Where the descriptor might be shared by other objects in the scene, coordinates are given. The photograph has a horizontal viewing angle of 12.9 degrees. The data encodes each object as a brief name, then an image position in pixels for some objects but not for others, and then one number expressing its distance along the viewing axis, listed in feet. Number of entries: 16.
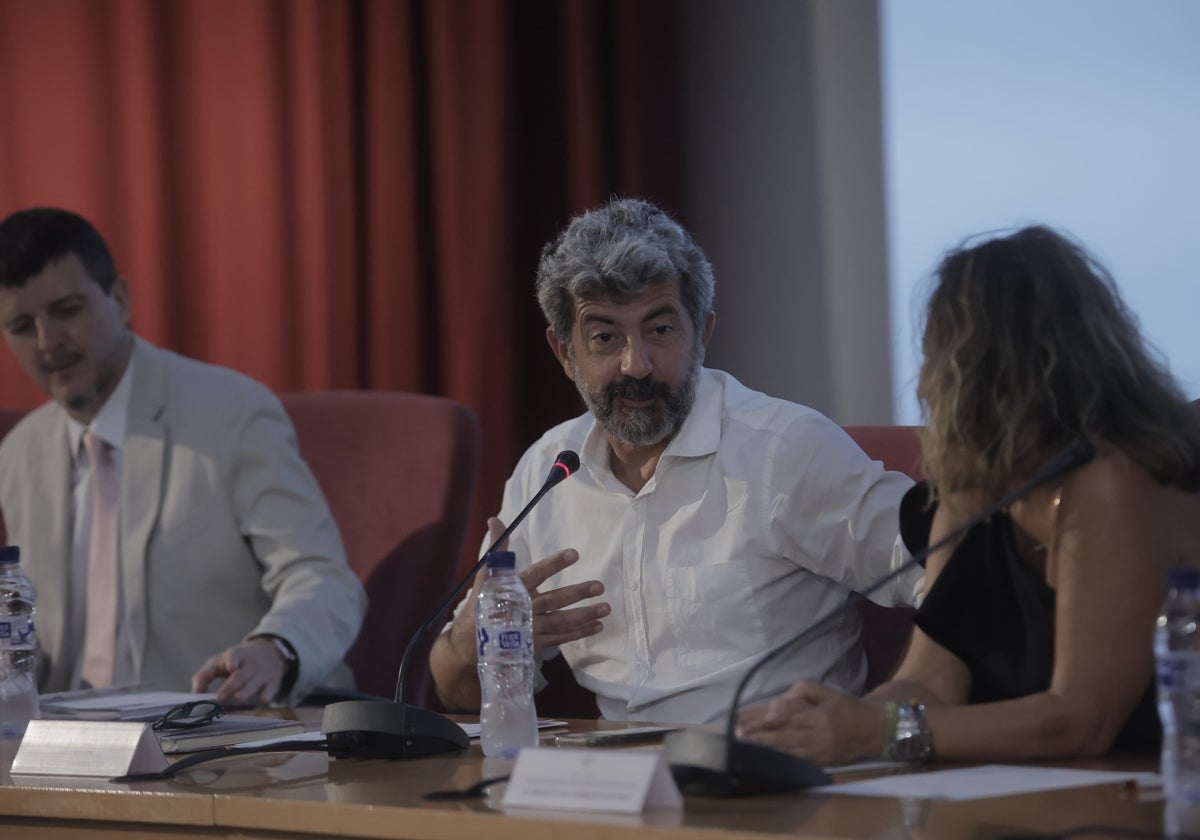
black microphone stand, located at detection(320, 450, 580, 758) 16.72
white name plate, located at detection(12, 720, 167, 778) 16.62
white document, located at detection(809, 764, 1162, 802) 15.71
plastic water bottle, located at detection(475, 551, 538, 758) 16.75
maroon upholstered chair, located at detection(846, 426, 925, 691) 18.45
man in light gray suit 20.10
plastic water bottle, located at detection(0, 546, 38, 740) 17.96
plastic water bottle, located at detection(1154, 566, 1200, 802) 15.47
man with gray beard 18.20
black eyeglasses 17.46
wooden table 15.34
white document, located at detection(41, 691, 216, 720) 17.94
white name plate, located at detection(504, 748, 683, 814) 15.51
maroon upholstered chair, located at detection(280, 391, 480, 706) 20.16
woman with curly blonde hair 16.21
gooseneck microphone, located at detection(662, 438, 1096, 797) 15.67
